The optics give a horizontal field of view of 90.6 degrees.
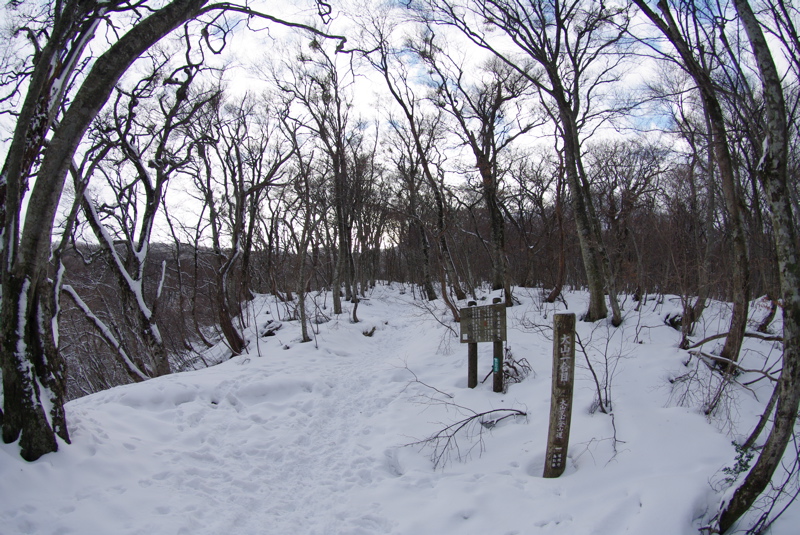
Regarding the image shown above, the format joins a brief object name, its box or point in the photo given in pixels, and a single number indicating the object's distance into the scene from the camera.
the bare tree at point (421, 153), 13.69
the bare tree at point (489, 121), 13.89
